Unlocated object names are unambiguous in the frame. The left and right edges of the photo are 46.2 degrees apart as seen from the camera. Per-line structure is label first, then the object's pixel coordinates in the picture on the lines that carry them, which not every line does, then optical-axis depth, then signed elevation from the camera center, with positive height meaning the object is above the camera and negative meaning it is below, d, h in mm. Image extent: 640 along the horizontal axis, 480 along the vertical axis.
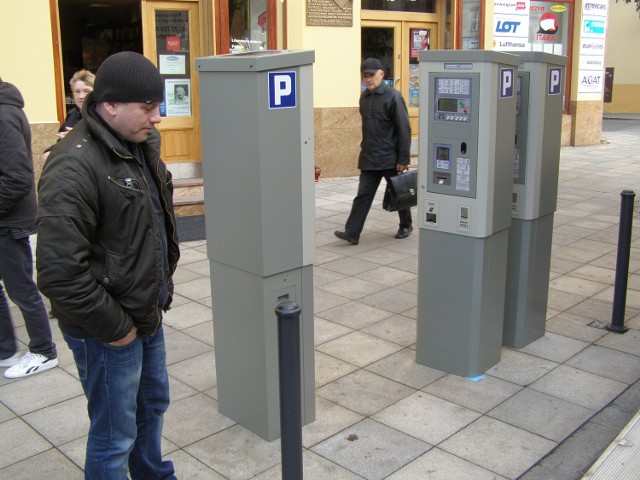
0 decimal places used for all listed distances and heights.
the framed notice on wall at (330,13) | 10914 +1119
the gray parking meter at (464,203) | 4344 -680
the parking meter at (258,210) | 3586 -589
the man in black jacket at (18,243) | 4344 -906
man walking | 7719 -492
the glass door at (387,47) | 12617 +708
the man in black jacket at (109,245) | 2584 -538
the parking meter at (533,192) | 4805 -680
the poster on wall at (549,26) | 15266 +1253
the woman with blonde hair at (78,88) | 5354 +32
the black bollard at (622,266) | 5359 -1275
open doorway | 10164 +821
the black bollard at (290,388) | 2635 -1044
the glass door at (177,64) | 9648 +357
